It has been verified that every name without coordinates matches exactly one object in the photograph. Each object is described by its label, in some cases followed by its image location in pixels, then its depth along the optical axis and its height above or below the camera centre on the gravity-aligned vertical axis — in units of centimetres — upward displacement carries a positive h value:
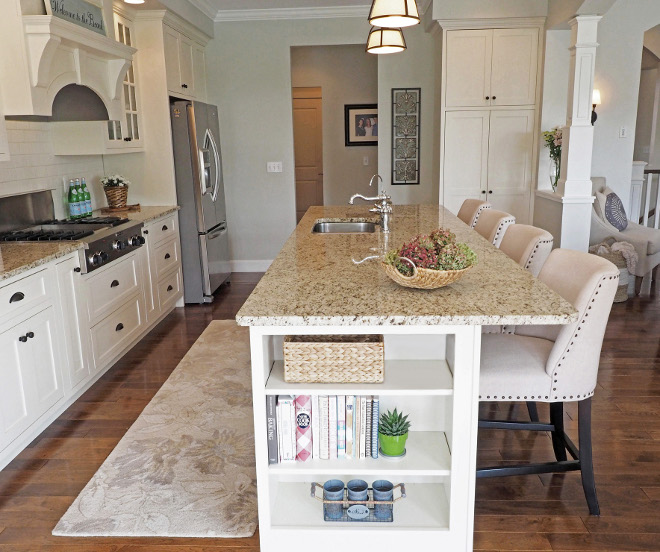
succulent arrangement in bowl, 186 -37
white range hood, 315 +51
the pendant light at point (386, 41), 343 +59
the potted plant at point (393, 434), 190 -91
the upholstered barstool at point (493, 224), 317 -45
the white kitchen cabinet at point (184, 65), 495 +74
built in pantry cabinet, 532 +28
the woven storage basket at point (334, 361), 180 -64
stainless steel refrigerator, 498 -38
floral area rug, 219 -135
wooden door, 855 +0
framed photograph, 820 +28
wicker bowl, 185 -41
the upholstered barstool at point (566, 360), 200 -77
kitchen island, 172 -72
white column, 456 -1
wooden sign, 338 +82
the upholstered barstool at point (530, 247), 261 -47
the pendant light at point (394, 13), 256 +56
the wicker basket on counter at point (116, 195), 467 -35
